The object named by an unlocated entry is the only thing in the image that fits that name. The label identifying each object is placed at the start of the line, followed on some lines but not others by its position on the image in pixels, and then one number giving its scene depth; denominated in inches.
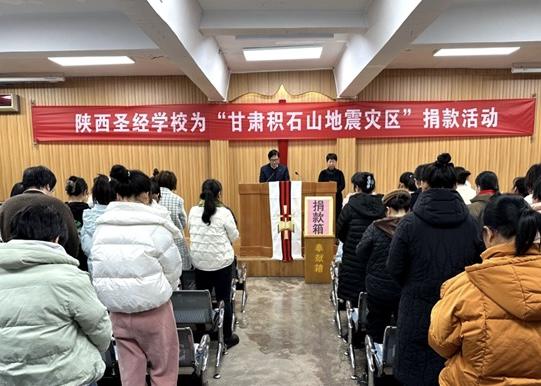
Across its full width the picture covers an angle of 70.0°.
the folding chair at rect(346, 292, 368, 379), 111.8
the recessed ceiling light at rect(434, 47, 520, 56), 209.3
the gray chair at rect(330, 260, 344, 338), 144.1
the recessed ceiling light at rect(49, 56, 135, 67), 216.4
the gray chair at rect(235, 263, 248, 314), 159.3
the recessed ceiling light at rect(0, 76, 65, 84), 249.6
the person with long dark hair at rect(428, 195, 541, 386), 49.6
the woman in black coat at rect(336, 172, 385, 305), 126.1
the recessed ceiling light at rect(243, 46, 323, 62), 205.0
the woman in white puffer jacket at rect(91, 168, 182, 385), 78.7
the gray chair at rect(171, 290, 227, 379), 109.6
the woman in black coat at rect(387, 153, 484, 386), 74.0
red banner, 253.9
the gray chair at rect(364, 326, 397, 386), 89.0
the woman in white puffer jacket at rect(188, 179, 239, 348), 123.6
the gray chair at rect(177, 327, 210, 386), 93.8
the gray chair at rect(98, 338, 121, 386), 93.1
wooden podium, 207.8
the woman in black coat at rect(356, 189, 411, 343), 100.0
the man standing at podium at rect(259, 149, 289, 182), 228.4
